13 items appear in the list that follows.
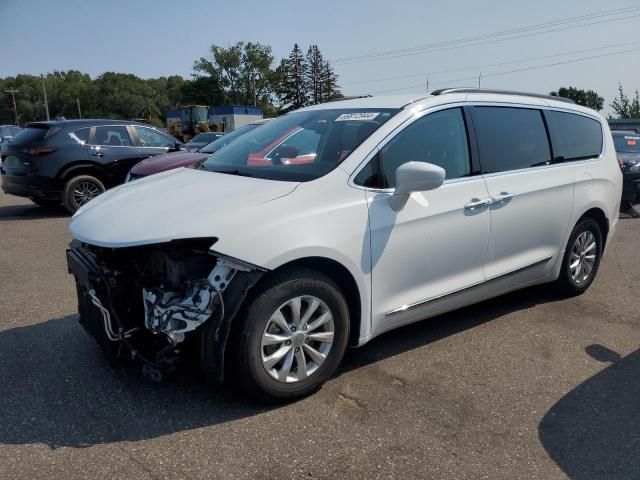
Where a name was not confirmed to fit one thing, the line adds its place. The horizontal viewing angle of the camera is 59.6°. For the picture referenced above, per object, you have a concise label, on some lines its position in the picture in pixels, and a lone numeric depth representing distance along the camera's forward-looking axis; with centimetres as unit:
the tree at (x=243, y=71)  9900
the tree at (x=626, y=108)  4591
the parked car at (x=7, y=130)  2775
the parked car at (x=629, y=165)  1104
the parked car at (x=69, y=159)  943
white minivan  296
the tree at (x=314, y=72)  8881
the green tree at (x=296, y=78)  8981
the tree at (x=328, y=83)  8786
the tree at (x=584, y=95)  6075
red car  805
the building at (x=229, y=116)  4175
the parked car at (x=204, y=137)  2068
